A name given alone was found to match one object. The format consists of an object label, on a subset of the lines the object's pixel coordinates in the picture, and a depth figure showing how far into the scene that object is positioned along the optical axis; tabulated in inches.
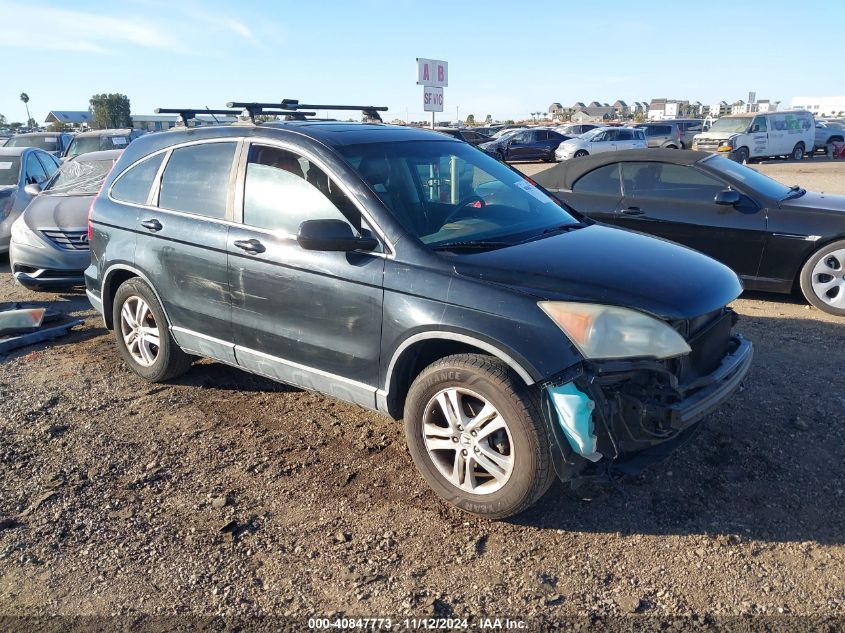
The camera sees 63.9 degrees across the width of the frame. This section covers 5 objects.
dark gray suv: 121.7
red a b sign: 459.5
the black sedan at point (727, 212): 257.4
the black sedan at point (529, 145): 1266.0
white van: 1066.7
